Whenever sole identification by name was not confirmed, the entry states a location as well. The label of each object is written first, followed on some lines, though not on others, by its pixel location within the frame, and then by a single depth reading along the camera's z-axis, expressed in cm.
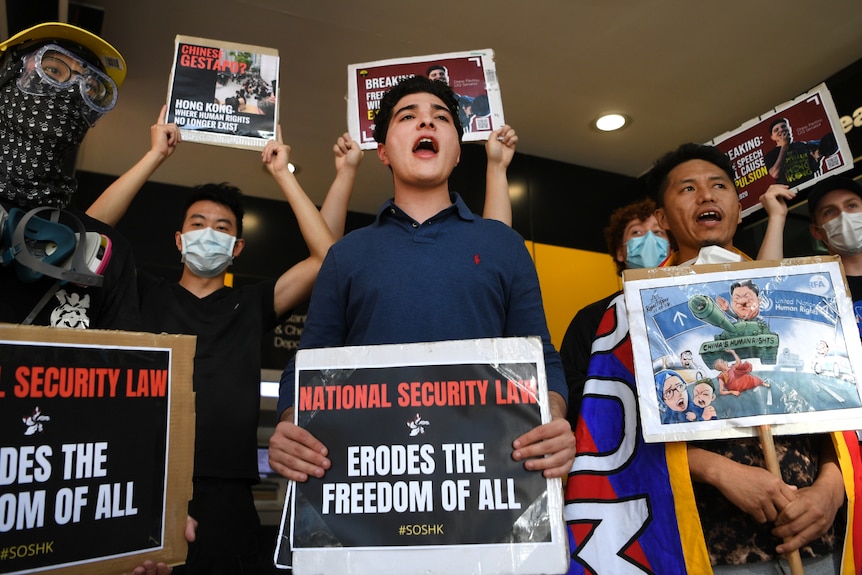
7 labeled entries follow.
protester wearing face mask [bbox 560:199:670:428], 243
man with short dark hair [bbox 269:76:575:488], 165
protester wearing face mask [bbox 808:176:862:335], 290
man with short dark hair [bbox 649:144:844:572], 158
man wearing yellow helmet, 162
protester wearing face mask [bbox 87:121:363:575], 231
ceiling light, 483
